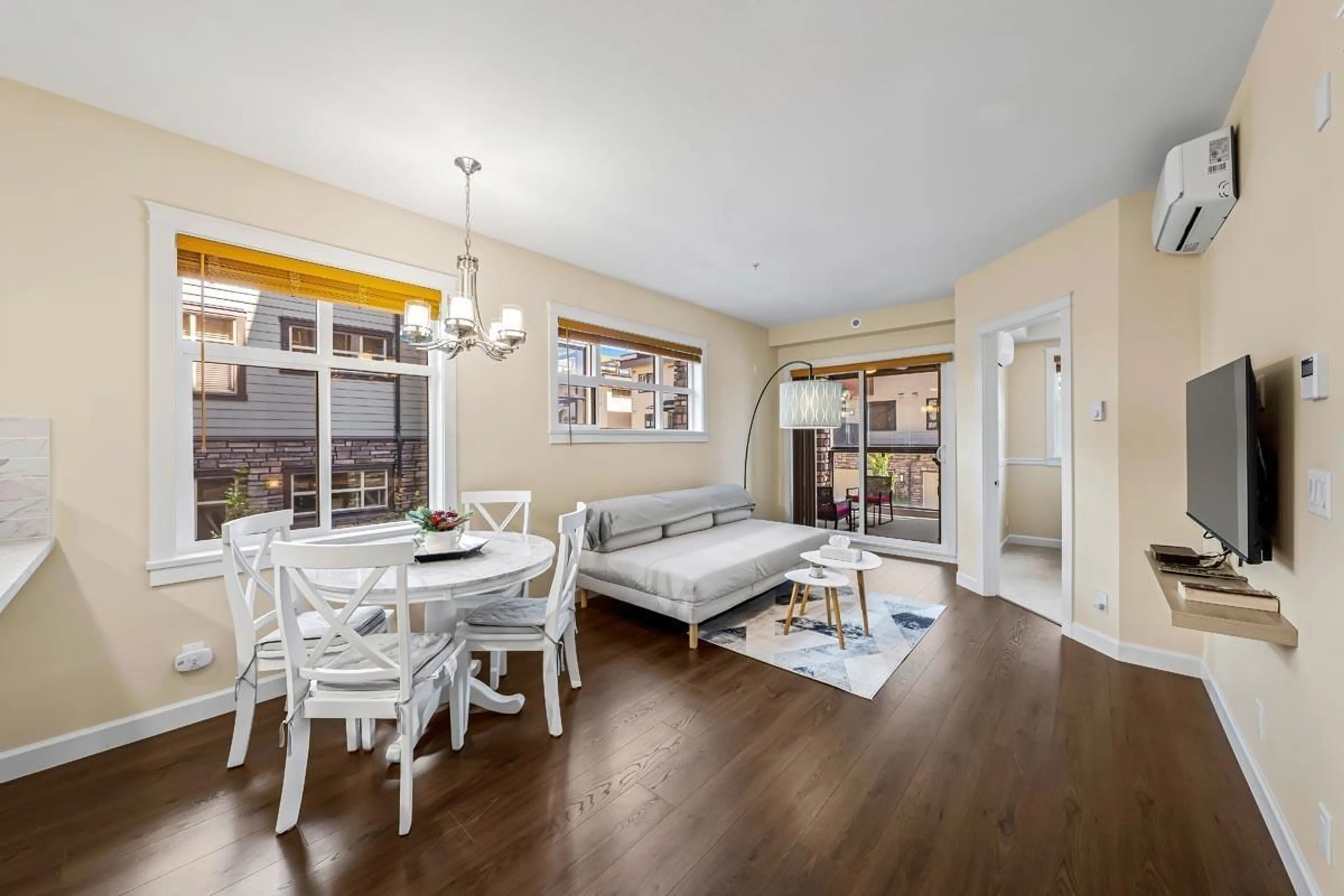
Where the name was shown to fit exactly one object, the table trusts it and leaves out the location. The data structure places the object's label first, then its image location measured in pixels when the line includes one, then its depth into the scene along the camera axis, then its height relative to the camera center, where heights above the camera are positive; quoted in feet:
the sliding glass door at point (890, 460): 17.46 -0.48
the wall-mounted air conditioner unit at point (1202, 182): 6.74 +3.67
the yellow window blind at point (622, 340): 12.96 +3.11
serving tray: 6.97 -1.51
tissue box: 10.69 -2.34
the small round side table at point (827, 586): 10.10 -2.94
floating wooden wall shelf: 5.01 -1.85
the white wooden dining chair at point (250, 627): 6.24 -2.46
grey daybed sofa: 10.46 -2.54
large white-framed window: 7.40 +0.71
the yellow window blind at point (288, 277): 7.68 +2.97
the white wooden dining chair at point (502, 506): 10.21 -1.26
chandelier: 7.37 +1.90
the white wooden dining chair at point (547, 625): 7.17 -2.58
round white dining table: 5.88 -1.62
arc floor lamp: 13.08 +1.16
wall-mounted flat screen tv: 5.02 -0.21
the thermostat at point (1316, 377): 4.30 +0.62
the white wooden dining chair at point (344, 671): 5.15 -2.50
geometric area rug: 9.07 -4.03
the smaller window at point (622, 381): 12.97 +2.01
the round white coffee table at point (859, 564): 10.44 -2.45
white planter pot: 7.16 -1.36
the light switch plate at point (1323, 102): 4.26 +3.00
